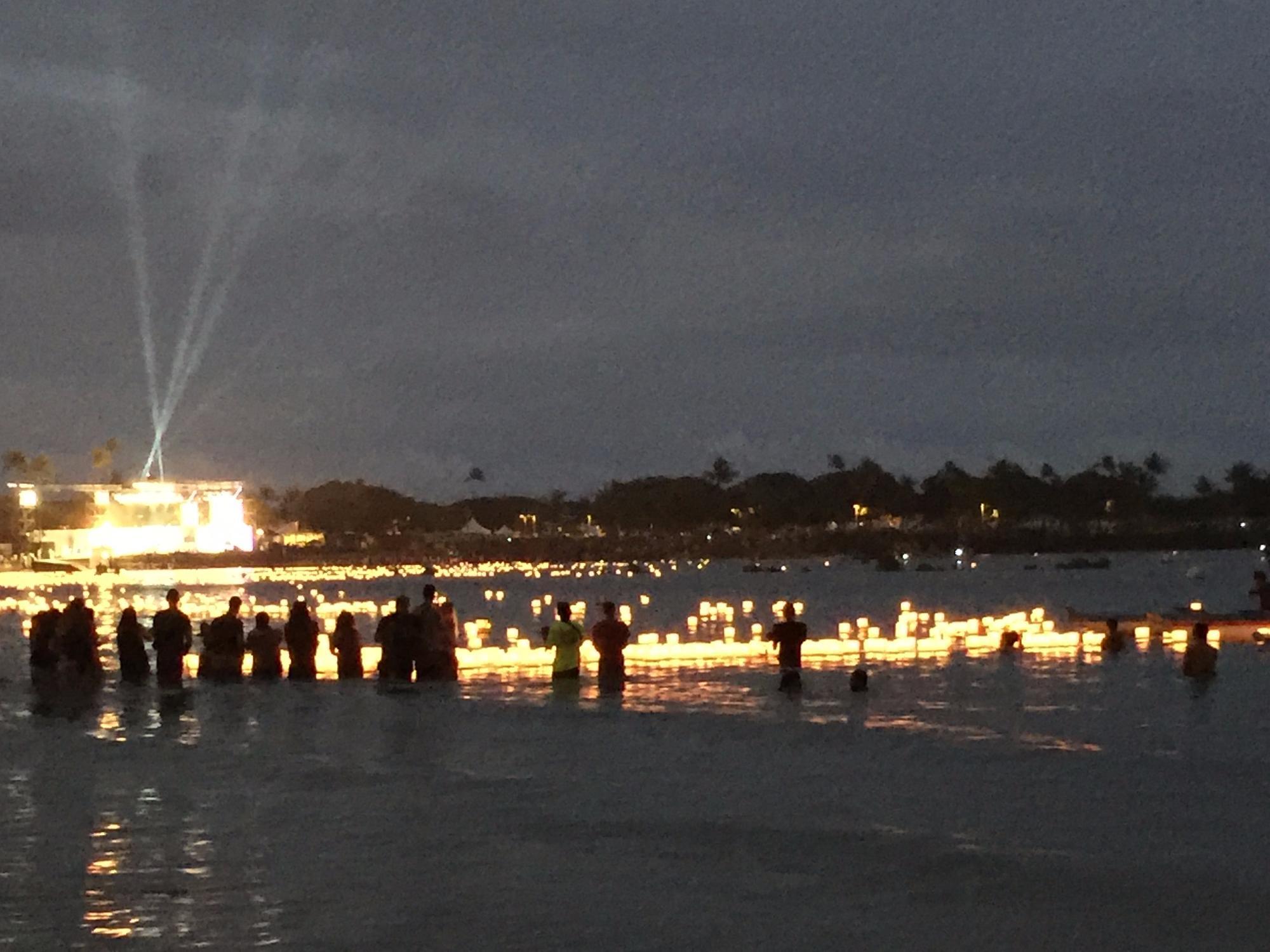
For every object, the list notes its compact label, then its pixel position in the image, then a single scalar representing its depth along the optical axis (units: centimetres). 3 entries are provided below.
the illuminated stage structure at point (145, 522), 17938
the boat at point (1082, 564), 15334
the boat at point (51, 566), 15538
